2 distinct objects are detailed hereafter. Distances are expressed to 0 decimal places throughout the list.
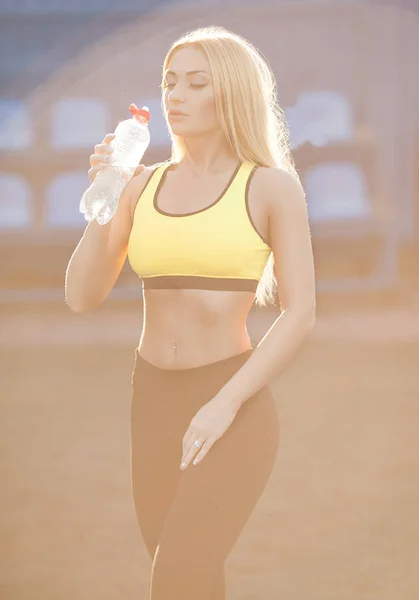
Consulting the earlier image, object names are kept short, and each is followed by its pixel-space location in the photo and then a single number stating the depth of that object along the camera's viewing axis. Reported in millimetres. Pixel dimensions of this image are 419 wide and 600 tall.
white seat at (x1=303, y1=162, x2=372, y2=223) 20297
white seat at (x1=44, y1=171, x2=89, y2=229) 19469
